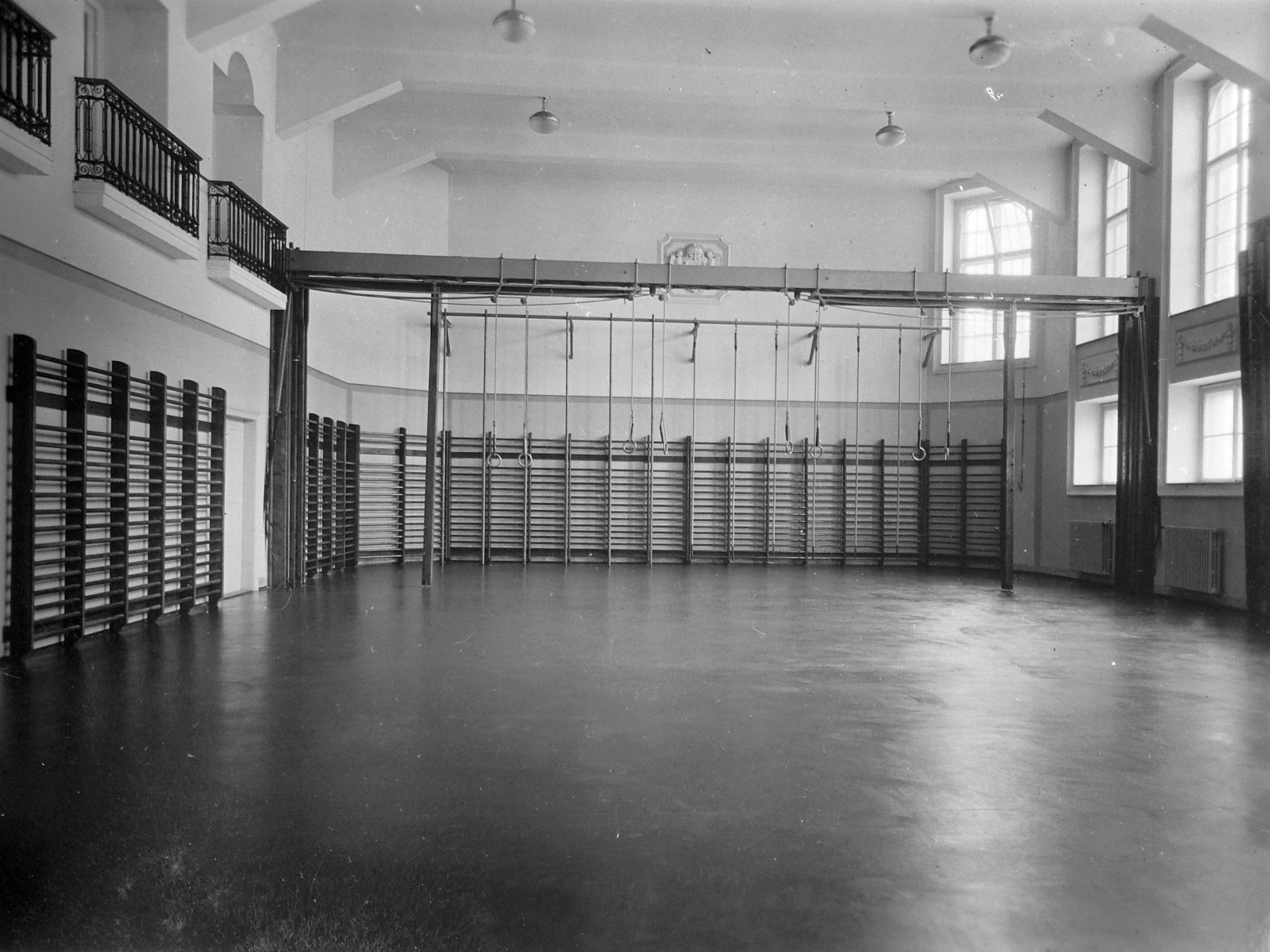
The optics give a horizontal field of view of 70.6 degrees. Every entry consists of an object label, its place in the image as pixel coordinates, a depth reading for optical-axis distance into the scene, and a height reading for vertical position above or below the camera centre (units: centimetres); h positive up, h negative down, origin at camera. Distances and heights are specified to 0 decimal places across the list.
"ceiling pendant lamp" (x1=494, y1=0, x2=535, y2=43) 736 +384
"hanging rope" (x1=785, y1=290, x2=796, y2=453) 1298 +205
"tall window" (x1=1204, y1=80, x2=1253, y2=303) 826 +289
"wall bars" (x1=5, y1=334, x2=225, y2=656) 514 -9
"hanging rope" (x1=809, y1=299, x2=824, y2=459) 1138 +150
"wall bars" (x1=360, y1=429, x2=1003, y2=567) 1263 -25
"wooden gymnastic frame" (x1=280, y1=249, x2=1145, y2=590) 859 +200
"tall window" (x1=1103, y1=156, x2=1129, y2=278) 1046 +316
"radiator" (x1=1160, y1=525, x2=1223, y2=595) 829 -69
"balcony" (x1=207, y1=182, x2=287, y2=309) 757 +216
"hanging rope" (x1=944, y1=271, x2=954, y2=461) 1124 +99
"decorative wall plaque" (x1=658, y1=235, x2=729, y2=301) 1298 +343
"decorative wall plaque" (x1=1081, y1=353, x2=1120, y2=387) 1023 +139
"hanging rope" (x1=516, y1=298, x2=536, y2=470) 1053 +52
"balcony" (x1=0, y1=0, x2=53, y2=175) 475 +218
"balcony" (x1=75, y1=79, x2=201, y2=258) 562 +219
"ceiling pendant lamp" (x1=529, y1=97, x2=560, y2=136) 1034 +421
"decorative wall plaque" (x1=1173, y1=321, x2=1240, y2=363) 818 +139
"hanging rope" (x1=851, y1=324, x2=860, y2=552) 1255 -52
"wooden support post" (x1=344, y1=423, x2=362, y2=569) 1138 -13
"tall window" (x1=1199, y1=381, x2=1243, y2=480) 834 +54
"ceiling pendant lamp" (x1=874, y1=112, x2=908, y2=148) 1025 +405
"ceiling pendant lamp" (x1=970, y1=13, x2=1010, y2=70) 757 +374
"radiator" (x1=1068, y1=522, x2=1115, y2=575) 1015 -69
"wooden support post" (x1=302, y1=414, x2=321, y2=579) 987 -17
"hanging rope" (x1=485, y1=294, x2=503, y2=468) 1216 +58
